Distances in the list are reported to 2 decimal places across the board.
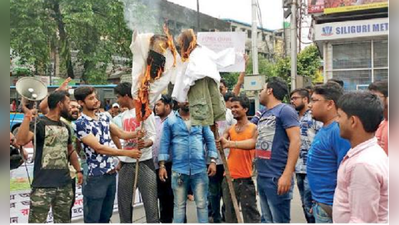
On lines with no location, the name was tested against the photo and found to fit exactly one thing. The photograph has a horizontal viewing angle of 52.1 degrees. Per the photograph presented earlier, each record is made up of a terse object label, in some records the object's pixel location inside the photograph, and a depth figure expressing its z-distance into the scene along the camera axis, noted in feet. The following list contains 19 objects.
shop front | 43.93
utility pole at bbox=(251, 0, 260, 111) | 44.52
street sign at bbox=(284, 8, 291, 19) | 43.83
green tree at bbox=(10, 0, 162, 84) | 54.80
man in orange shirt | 15.74
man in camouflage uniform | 12.95
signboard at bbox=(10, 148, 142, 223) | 17.42
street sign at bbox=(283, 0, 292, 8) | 42.91
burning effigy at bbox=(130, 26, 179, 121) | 13.46
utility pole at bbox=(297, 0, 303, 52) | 50.91
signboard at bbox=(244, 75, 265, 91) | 33.13
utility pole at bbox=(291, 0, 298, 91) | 41.78
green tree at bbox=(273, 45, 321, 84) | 78.31
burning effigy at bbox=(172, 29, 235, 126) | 12.32
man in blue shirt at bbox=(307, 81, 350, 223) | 9.73
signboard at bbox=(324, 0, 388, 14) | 45.37
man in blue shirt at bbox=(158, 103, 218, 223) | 15.85
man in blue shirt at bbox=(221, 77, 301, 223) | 12.42
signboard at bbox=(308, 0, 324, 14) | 48.44
